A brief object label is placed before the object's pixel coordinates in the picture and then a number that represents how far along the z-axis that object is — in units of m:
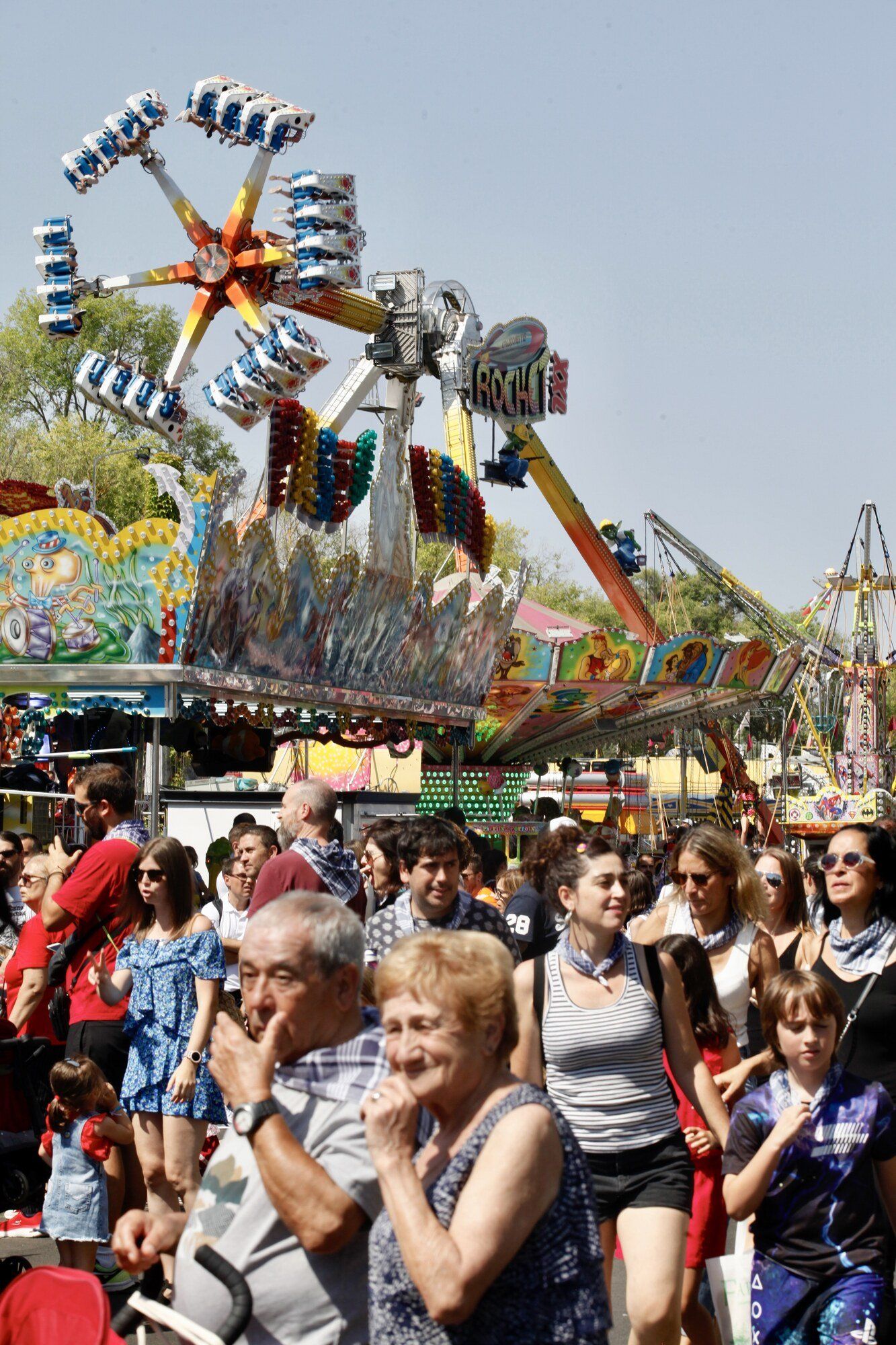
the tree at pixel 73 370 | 42.84
